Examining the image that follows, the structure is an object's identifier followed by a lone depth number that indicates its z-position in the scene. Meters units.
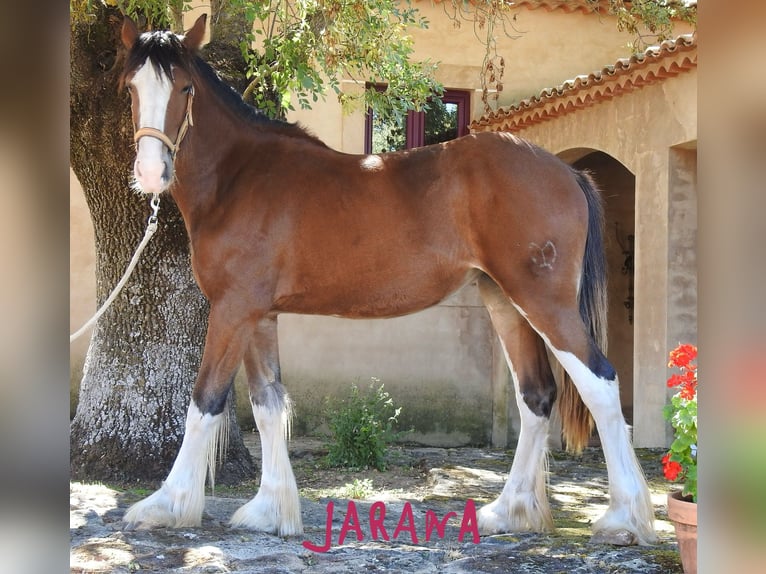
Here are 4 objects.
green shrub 7.33
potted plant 3.29
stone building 7.57
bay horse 3.88
